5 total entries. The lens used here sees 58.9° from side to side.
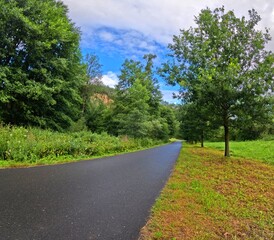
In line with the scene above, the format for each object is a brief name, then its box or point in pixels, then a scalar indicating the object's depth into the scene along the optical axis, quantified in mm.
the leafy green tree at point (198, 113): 15219
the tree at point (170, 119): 61669
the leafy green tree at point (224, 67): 12562
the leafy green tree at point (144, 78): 40875
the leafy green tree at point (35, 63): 17266
